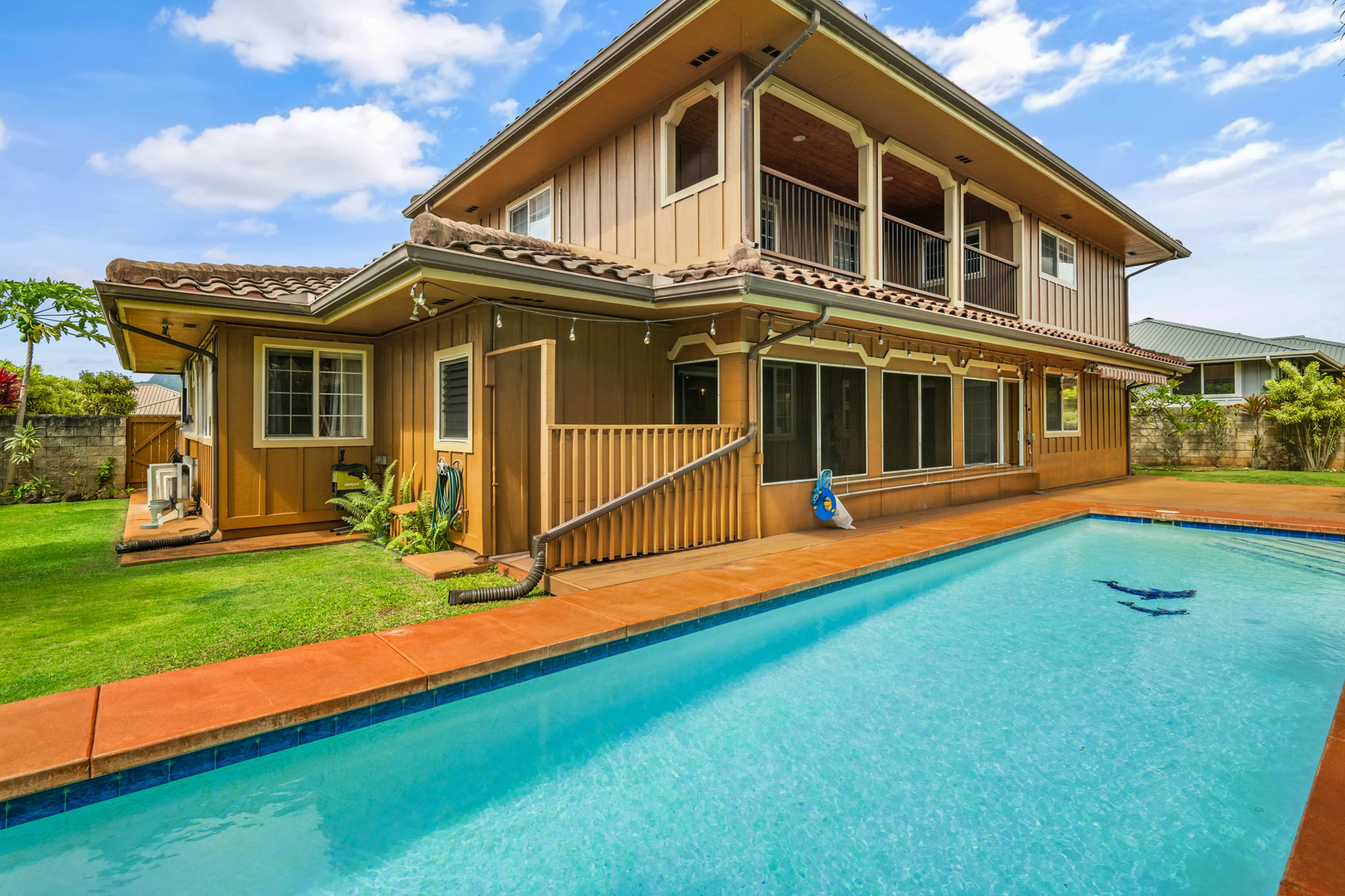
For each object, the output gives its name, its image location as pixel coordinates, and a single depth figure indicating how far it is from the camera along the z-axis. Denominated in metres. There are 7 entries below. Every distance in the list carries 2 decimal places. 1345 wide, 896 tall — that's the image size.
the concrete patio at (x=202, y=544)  6.72
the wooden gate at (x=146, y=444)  12.98
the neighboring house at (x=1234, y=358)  23.33
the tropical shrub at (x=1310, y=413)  16.58
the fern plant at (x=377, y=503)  7.68
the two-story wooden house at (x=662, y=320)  6.18
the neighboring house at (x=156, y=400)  24.17
